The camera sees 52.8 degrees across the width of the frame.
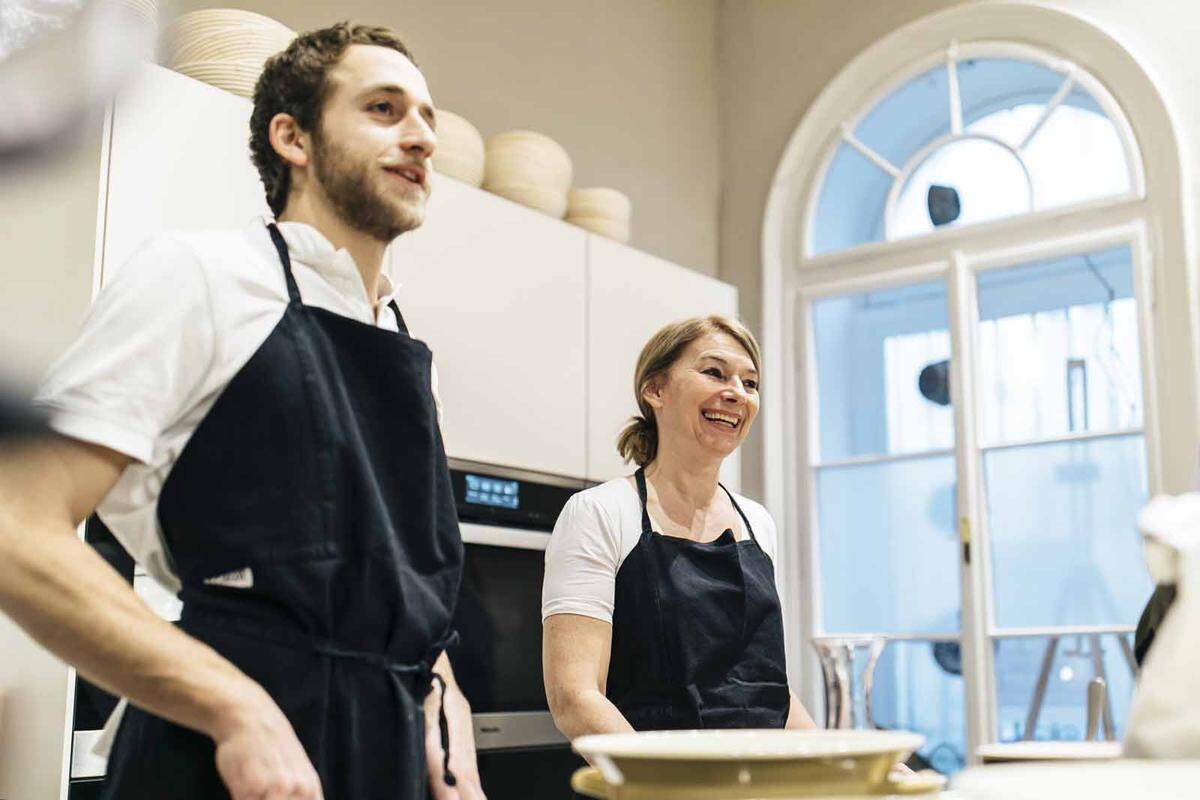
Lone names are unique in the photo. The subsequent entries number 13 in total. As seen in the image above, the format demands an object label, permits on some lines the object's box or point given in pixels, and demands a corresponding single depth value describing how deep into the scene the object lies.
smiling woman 1.76
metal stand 3.11
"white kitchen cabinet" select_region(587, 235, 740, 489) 2.99
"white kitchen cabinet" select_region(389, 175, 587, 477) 2.58
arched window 3.17
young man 0.87
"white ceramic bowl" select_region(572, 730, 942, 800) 0.59
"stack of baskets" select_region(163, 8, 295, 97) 2.26
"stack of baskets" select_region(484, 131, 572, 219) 2.92
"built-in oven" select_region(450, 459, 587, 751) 2.52
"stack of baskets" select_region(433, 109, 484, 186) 2.73
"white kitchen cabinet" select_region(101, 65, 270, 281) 2.01
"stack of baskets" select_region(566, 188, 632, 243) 3.12
